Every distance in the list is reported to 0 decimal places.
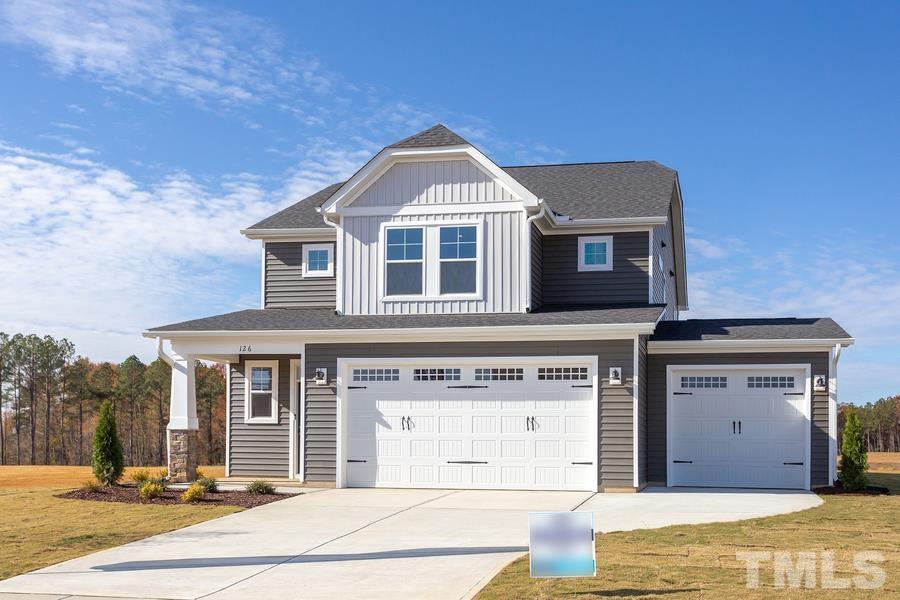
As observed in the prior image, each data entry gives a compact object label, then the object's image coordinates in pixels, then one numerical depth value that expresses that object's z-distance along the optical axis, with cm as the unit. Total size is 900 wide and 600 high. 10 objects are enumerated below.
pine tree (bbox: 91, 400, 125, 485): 1877
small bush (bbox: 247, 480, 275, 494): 1733
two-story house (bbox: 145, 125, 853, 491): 1823
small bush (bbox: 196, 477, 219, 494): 1702
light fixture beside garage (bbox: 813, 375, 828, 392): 1911
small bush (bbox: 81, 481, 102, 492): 1792
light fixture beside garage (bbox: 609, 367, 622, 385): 1781
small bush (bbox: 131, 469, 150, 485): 1853
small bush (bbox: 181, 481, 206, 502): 1630
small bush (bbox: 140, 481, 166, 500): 1681
